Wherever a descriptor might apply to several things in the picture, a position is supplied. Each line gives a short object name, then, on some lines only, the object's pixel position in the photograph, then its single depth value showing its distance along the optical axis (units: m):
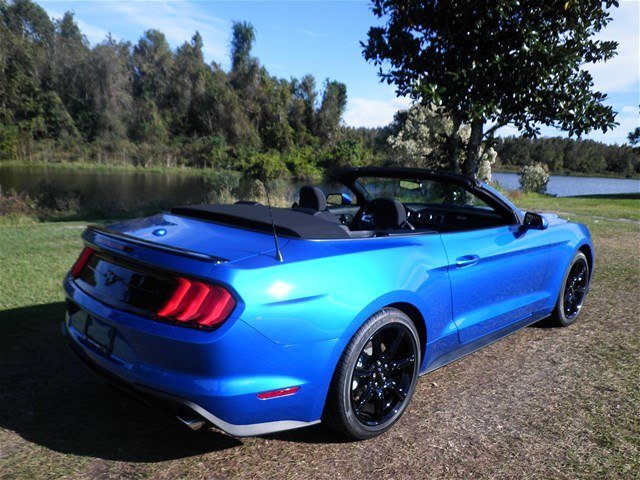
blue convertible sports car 2.15
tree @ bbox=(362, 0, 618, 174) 7.80
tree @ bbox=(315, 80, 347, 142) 69.25
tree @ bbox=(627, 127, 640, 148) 41.47
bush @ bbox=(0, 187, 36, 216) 14.41
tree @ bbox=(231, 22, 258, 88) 75.38
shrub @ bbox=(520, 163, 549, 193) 28.03
